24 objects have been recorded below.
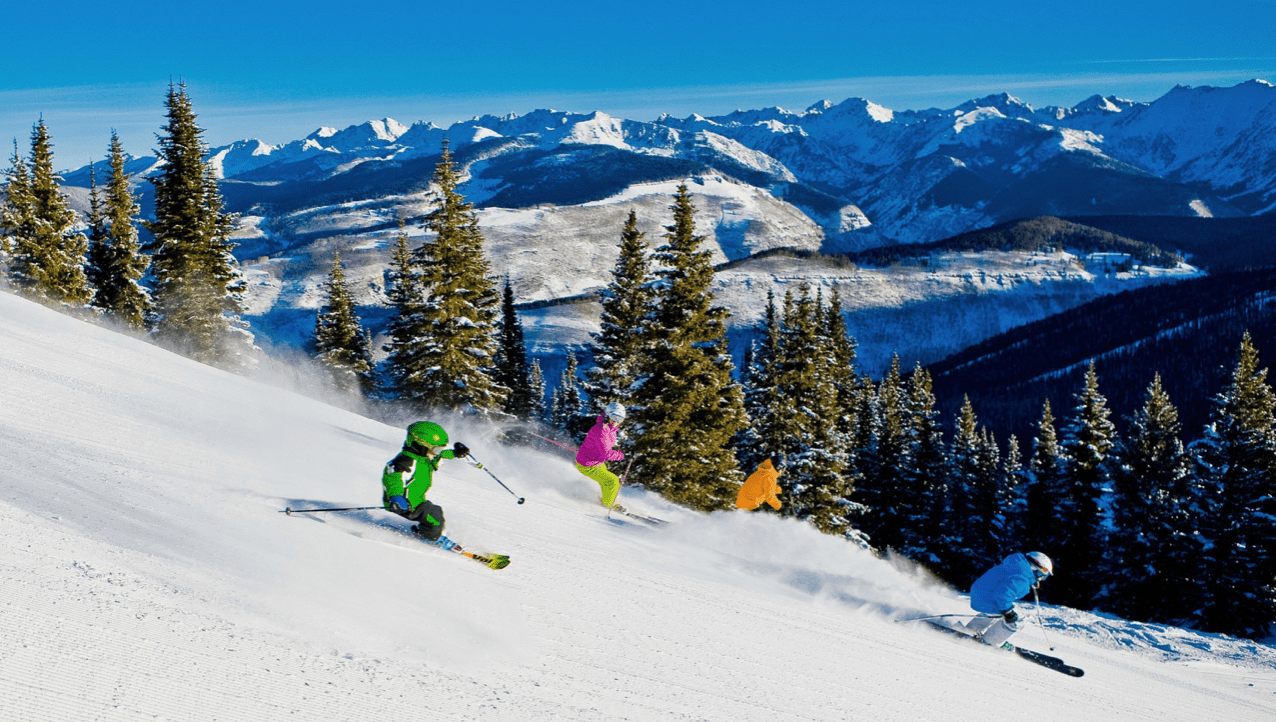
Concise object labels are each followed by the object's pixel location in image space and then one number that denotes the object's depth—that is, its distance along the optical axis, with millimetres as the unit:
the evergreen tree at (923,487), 42406
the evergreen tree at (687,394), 23188
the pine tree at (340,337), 36656
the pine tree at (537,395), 44219
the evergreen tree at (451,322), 27766
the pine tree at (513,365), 38031
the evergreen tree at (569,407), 39512
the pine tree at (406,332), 28078
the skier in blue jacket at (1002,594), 10211
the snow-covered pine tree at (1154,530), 31703
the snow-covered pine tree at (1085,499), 36625
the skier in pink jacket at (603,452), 13703
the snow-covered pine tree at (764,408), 28844
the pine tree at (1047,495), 38062
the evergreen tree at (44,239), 31172
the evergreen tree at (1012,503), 41375
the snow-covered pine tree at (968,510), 42531
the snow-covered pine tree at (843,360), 43750
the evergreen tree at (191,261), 29250
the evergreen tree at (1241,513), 29188
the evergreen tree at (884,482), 42219
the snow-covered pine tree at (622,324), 29672
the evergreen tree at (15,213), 31469
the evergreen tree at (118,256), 33125
